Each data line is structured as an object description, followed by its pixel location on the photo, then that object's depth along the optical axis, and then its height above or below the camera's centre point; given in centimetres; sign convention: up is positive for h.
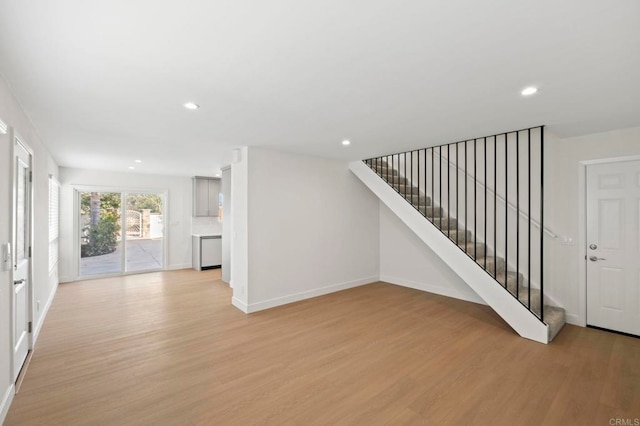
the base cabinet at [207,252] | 735 -102
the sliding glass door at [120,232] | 648 -47
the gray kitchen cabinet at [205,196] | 764 +46
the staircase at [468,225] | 351 -19
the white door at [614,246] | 335 -41
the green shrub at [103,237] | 650 -57
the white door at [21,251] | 257 -39
